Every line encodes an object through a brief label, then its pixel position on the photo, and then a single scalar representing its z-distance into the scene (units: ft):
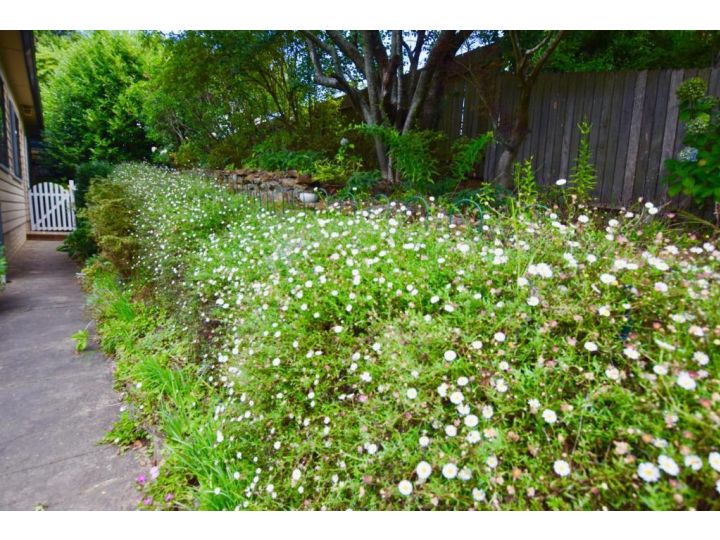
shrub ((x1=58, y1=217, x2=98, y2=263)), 26.68
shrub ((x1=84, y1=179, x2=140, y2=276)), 17.88
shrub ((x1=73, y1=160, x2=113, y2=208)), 31.55
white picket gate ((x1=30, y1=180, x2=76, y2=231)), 42.34
